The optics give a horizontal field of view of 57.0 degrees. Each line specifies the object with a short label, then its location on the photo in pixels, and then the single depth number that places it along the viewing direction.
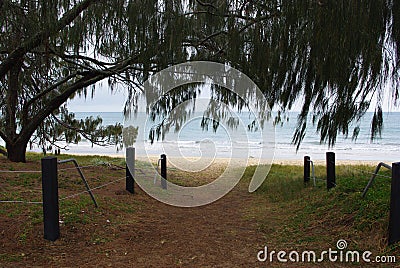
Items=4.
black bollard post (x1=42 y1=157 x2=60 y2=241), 2.83
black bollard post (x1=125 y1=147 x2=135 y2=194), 4.81
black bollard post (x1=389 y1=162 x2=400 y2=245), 2.46
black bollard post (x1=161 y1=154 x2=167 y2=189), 5.74
